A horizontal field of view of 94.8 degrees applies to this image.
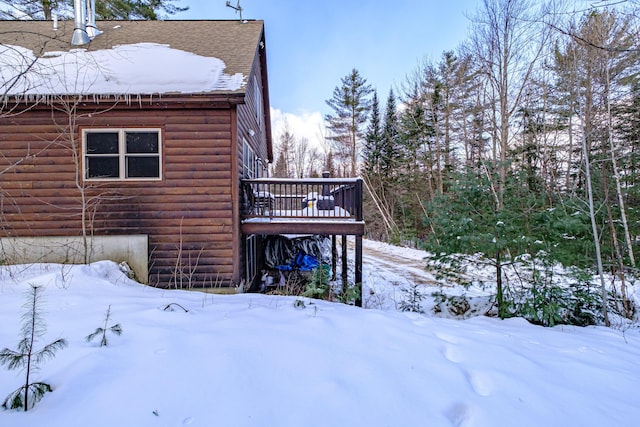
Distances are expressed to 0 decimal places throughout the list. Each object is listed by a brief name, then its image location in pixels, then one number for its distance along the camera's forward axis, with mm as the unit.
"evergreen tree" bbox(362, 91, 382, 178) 21656
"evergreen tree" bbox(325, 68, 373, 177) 22578
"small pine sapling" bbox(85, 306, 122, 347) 2311
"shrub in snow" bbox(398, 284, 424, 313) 5344
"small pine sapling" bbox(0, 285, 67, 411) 1624
